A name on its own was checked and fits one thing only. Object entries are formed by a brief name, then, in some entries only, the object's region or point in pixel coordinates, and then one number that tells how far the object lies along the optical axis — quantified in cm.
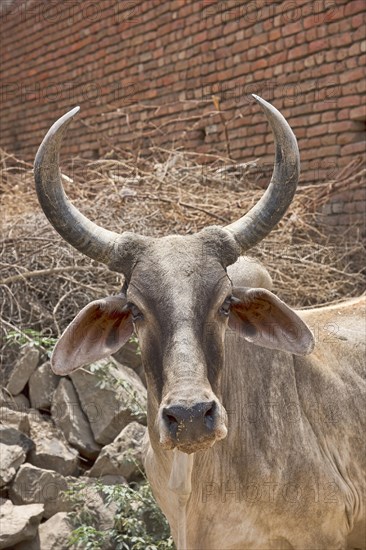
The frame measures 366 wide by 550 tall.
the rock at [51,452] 546
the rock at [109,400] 561
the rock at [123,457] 528
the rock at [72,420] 566
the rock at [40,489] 520
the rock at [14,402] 586
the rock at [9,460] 523
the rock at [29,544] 492
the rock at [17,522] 480
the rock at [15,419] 554
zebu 314
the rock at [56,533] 491
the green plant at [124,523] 479
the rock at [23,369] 592
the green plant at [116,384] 558
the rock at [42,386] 589
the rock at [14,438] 540
